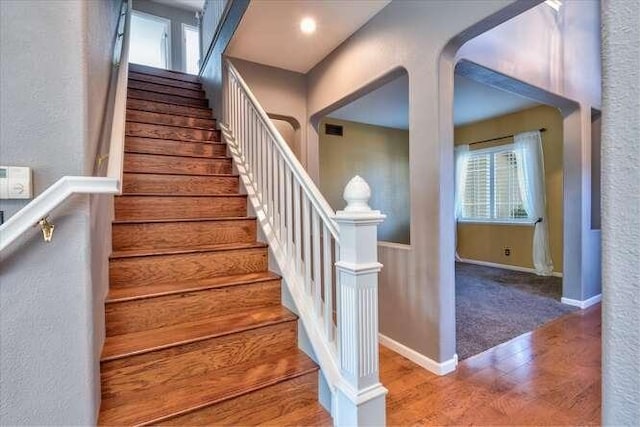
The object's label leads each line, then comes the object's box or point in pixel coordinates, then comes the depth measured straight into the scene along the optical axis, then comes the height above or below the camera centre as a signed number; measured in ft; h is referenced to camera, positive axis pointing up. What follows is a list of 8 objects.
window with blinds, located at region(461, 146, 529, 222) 18.07 +0.90
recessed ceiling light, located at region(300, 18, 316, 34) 8.85 +5.06
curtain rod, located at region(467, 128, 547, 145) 16.51 +3.71
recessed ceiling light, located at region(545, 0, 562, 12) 9.96 +6.16
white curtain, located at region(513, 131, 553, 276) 16.38 +0.28
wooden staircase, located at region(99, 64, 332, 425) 4.78 -1.96
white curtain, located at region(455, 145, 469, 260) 20.31 +1.96
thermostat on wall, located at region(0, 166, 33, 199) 3.41 +0.30
